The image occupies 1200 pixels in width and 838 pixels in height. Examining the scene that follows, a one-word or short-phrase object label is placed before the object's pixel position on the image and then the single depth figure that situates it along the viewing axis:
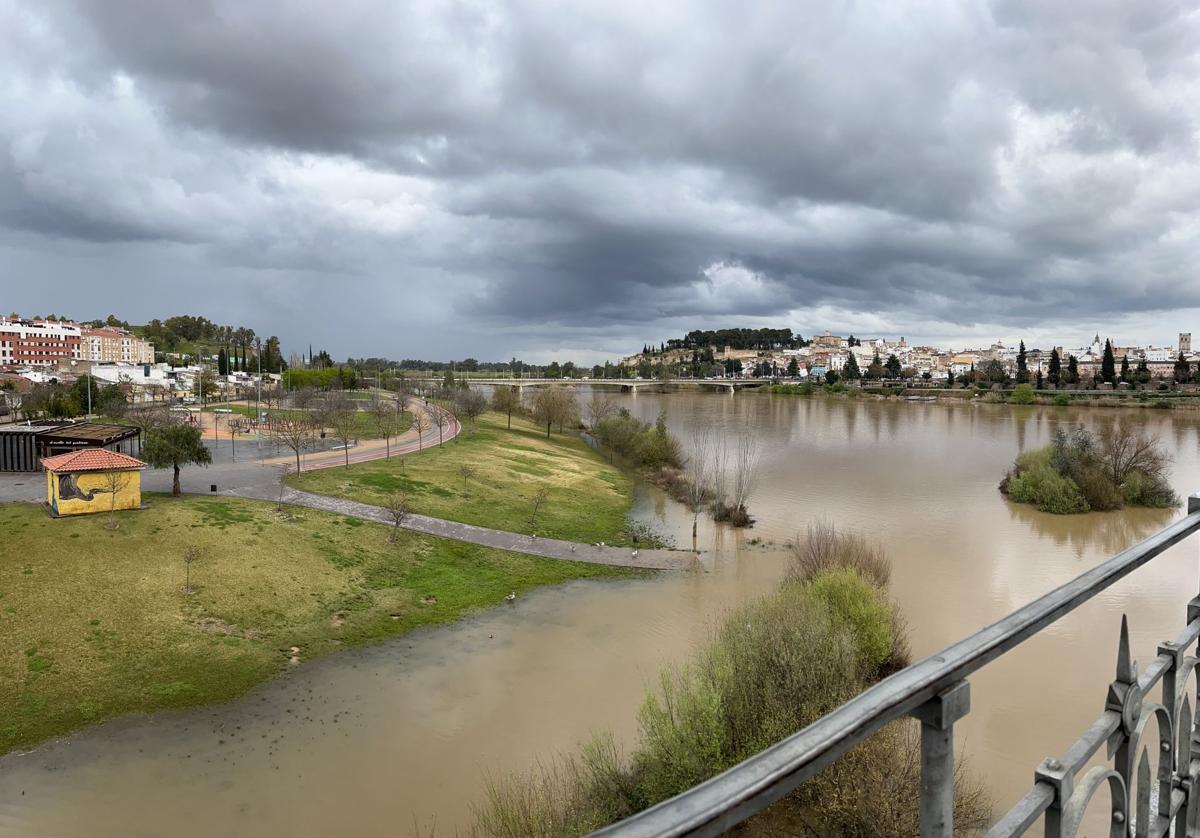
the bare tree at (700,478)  31.20
